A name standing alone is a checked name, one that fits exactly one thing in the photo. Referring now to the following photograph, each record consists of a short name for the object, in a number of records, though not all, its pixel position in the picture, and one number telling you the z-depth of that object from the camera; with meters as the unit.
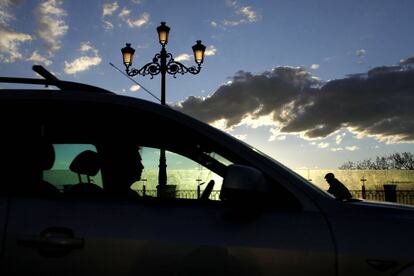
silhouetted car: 1.85
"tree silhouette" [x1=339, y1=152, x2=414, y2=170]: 87.69
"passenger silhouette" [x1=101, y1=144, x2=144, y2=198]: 2.39
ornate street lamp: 14.67
